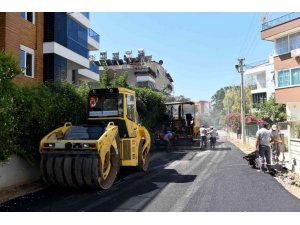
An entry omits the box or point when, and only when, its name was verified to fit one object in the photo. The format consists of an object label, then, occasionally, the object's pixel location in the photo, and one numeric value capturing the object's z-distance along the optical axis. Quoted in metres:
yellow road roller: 6.50
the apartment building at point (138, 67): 37.00
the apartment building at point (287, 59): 18.64
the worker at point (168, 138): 16.04
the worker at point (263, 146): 9.17
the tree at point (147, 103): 16.46
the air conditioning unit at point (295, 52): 18.11
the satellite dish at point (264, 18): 22.11
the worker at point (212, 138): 18.25
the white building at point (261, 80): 39.61
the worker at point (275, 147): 10.41
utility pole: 22.86
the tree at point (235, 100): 46.42
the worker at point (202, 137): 17.47
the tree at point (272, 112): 27.59
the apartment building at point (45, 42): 11.10
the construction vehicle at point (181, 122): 17.65
